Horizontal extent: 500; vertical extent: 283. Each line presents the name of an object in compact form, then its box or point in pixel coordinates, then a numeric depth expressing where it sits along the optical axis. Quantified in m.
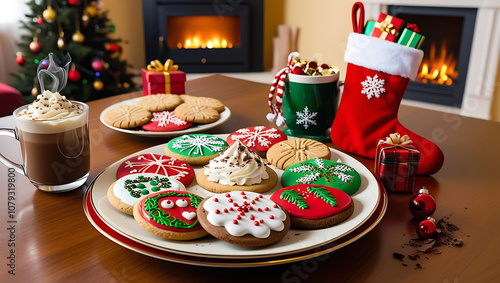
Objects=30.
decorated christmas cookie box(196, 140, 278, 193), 0.72
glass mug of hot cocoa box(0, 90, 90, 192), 0.73
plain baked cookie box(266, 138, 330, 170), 0.83
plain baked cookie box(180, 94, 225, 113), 1.15
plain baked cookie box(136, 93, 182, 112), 1.12
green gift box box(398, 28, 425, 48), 0.88
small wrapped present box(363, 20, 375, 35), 0.94
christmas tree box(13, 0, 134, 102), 2.58
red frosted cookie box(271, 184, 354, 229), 0.61
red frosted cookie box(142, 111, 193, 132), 1.02
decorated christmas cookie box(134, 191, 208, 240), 0.57
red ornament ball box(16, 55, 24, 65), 2.62
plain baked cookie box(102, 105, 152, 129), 1.03
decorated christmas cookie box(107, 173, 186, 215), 0.65
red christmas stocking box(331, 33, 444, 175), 0.88
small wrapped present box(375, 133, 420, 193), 0.78
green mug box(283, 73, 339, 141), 1.02
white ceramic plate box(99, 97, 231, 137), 1.00
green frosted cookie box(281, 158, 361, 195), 0.73
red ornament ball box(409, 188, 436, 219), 0.70
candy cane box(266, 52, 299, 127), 1.04
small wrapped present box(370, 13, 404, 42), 0.90
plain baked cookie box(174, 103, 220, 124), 1.06
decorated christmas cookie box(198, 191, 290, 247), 0.55
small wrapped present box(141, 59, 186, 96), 1.27
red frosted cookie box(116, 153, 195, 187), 0.76
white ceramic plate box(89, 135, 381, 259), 0.55
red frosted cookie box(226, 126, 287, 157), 0.90
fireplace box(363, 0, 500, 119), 2.71
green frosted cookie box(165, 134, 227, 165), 0.83
